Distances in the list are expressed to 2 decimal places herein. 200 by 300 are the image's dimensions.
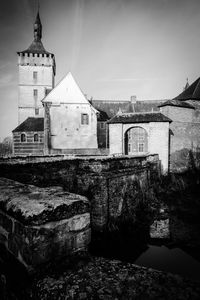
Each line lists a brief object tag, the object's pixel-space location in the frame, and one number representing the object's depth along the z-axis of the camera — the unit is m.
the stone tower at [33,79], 35.19
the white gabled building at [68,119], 22.11
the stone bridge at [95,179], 5.56
